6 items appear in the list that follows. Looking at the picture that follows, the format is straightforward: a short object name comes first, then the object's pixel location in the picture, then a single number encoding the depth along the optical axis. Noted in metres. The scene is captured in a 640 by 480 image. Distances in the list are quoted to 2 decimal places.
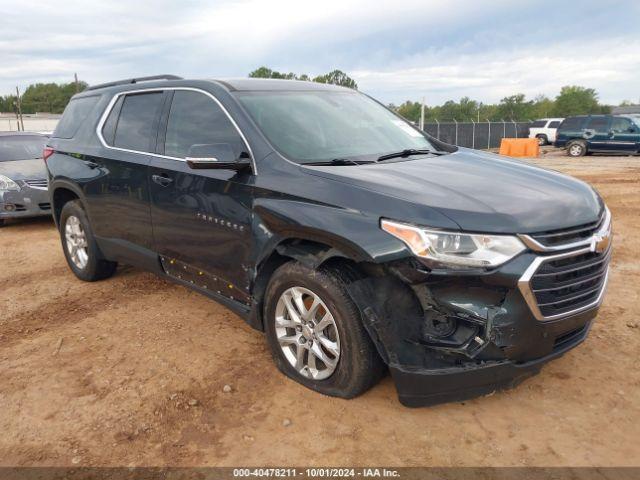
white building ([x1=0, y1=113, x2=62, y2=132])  65.18
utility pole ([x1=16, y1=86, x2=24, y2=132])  60.99
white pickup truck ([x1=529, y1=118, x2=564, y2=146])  32.81
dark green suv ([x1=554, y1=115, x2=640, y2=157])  21.20
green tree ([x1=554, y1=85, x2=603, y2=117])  81.94
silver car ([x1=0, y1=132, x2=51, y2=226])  8.16
